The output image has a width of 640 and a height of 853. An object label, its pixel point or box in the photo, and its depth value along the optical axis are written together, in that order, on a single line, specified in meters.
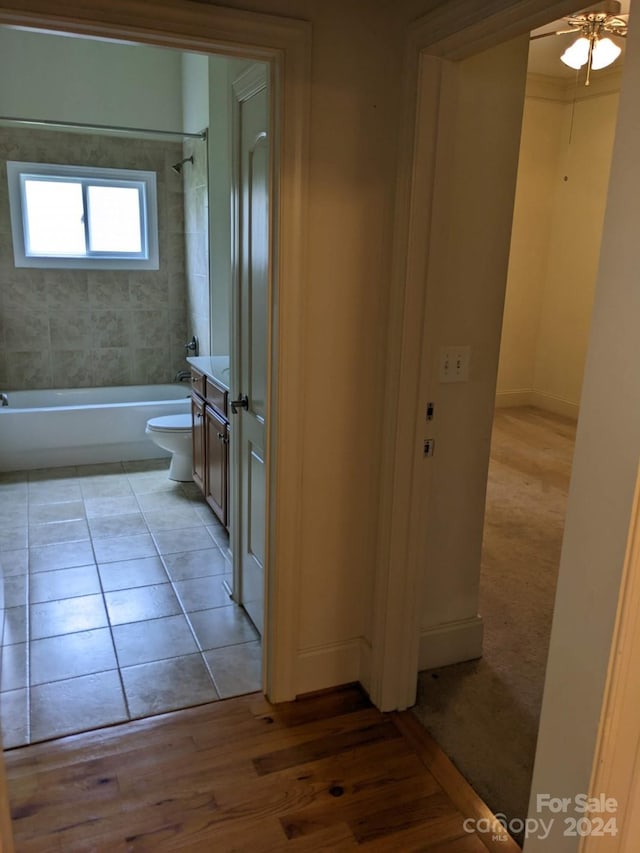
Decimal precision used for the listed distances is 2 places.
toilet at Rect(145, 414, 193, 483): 4.26
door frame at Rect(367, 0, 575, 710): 1.71
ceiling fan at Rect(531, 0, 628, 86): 3.58
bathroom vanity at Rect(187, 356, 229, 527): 3.35
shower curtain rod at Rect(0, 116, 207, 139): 4.51
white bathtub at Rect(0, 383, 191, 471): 4.58
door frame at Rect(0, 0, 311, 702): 1.70
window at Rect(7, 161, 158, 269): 5.06
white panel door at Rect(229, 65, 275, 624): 2.31
